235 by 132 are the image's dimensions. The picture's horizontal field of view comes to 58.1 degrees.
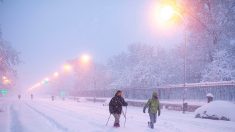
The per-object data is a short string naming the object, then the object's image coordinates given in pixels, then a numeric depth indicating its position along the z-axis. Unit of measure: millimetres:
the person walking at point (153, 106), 10236
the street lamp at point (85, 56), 40274
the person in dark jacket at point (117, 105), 10255
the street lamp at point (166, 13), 17527
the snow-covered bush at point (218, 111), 12987
